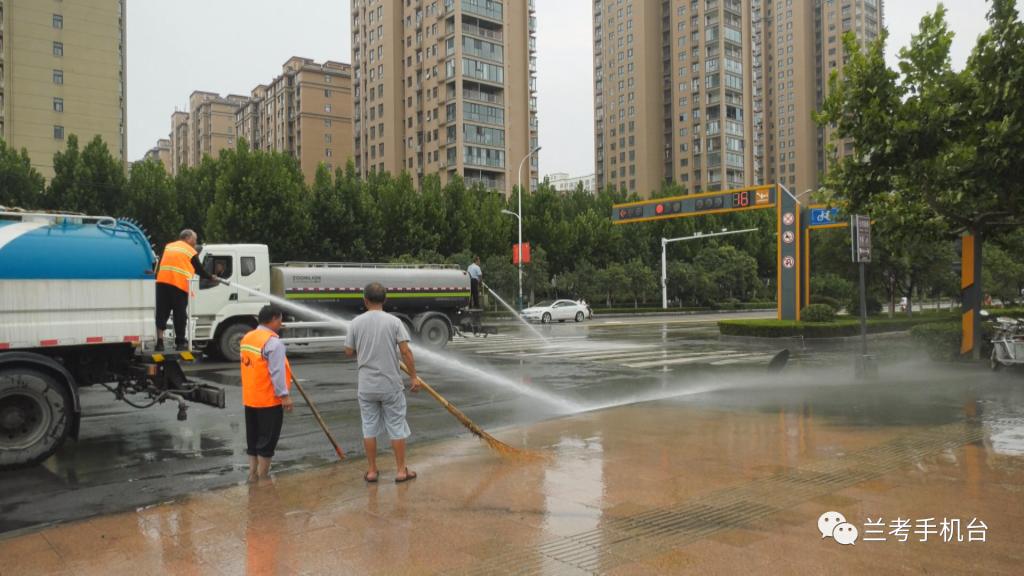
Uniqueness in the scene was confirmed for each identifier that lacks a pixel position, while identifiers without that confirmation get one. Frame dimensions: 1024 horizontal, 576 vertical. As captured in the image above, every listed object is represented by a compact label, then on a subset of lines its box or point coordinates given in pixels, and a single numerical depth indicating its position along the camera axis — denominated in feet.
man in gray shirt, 20.29
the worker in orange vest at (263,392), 20.67
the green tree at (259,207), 121.80
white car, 135.95
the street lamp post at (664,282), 190.71
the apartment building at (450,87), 264.93
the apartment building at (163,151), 581.41
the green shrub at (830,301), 111.91
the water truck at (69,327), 22.90
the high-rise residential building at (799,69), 444.55
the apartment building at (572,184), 621.35
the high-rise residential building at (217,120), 448.65
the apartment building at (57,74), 204.85
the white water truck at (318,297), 54.65
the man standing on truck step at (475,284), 68.64
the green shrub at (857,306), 120.88
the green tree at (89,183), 121.08
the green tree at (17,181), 118.11
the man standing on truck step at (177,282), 28.55
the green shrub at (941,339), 51.85
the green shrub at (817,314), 87.20
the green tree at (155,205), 126.21
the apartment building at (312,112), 339.16
